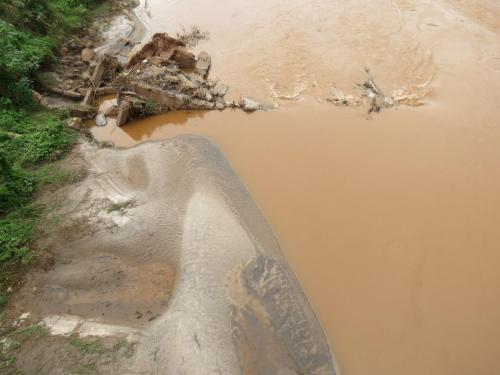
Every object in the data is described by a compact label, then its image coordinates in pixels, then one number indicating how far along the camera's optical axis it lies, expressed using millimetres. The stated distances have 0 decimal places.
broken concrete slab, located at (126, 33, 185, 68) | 9859
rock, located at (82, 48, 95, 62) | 9977
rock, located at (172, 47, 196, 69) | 9875
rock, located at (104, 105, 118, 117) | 8680
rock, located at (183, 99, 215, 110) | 8734
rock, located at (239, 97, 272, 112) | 8633
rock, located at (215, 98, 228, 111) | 8736
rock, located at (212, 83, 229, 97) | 9041
